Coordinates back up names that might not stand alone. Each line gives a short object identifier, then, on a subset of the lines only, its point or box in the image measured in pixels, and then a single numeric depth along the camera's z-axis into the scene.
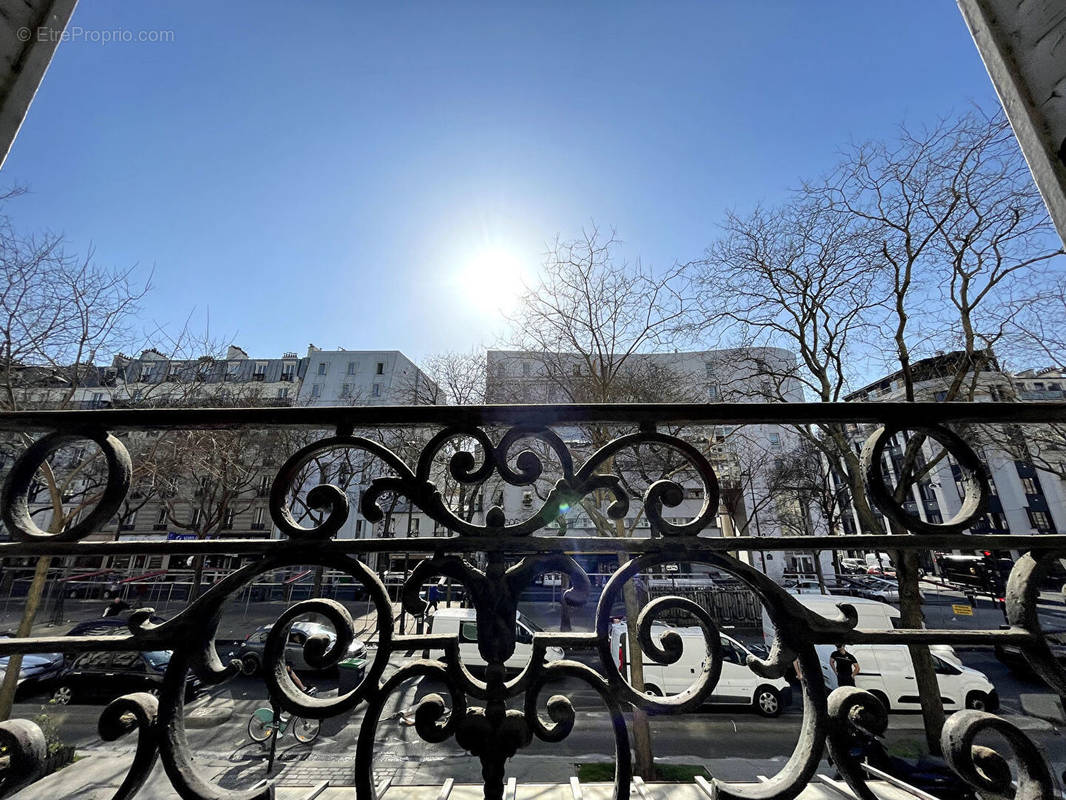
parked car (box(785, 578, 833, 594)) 20.69
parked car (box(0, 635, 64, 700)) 9.78
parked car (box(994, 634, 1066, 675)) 11.53
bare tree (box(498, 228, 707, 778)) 9.45
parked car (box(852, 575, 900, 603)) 21.80
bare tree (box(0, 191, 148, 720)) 6.12
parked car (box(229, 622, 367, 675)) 10.64
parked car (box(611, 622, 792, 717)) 9.22
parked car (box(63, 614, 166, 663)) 11.27
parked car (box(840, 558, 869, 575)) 33.41
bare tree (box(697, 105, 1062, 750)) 7.23
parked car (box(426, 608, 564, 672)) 10.69
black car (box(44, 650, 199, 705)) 9.62
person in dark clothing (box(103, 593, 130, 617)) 15.27
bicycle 7.76
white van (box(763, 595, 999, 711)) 9.09
